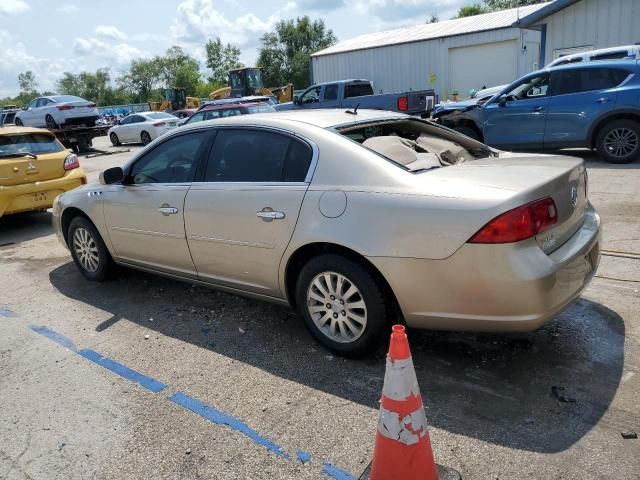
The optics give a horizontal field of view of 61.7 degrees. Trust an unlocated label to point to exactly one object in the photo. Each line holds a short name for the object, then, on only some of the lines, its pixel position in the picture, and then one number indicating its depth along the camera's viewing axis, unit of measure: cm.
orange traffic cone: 219
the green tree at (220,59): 8818
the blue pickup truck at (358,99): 1490
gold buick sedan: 279
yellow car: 745
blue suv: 910
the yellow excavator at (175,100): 4094
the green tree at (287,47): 6912
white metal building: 1742
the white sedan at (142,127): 2170
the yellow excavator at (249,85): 3102
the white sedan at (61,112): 2014
